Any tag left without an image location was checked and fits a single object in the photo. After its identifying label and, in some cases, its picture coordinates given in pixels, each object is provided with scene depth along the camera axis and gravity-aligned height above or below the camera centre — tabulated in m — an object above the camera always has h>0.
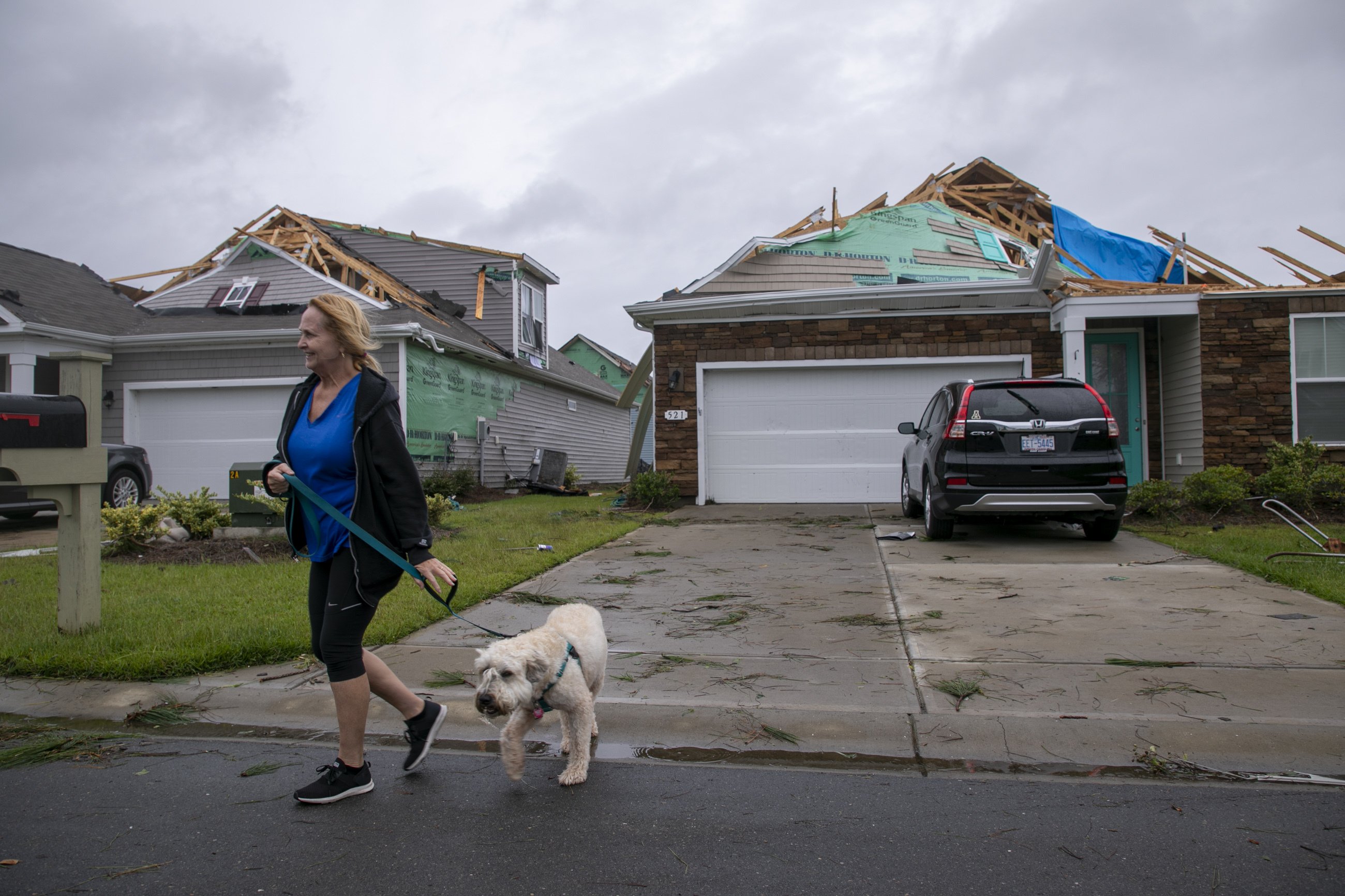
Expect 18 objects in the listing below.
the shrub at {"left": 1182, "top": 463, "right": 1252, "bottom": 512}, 9.53 -0.38
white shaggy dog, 2.91 -0.75
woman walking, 3.04 -0.14
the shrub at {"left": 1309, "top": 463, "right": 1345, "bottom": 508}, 9.84 -0.38
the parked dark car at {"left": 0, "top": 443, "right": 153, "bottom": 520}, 11.22 -0.16
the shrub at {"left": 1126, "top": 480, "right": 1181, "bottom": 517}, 9.80 -0.48
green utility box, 8.69 -0.36
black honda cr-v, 7.85 +0.01
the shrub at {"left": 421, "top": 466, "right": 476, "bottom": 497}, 15.57 -0.31
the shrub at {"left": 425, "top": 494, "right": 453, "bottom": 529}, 9.66 -0.47
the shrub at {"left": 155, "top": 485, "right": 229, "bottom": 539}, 8.79 -0.45
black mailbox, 4.60 +0.27
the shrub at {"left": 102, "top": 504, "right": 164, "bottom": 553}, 8.29 -0.52
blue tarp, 15.48 +3.57
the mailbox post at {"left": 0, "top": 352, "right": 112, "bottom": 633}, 4.82 -0.13
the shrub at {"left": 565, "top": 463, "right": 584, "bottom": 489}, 18.94 -0.30
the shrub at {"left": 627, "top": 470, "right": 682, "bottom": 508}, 12.89 -0.42
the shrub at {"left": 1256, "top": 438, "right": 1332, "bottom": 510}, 9.84 -0.23
